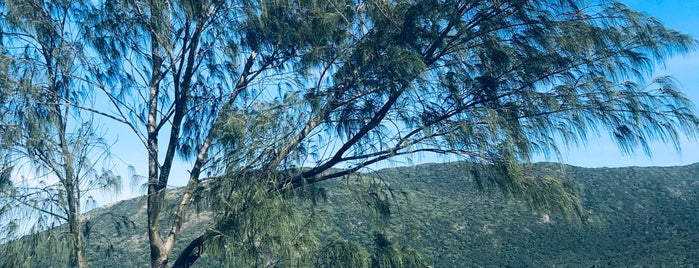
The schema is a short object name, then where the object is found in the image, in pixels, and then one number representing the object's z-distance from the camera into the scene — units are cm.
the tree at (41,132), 689
